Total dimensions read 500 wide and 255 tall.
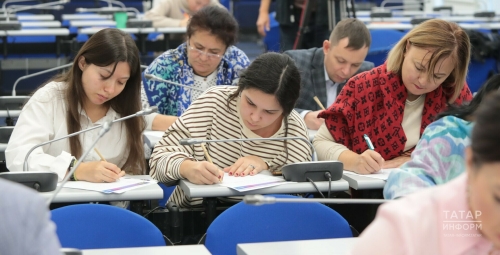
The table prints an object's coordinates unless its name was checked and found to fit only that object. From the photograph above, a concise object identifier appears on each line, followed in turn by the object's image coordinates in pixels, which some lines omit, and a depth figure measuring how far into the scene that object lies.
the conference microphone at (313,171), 2.40
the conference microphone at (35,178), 2.15
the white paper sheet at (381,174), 2.47
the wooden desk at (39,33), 5.78
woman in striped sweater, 2.44
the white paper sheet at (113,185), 2.22
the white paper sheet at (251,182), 2.29
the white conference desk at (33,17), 7.02
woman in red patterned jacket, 2.61
